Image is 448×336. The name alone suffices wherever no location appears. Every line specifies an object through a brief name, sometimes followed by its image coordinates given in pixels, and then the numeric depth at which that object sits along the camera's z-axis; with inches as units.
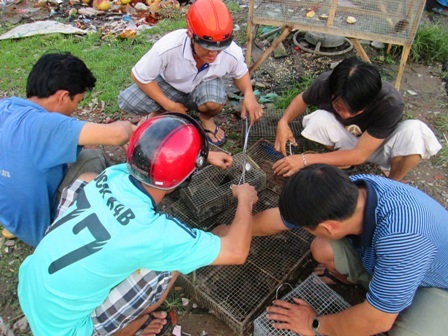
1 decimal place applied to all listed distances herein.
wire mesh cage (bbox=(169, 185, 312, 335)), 99.2
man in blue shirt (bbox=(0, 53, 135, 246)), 95.9
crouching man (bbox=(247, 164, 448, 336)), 72.6
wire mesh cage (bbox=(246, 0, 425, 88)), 151.1
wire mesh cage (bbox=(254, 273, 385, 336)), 93.9
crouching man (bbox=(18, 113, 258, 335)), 72.9
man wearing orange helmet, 119.9
